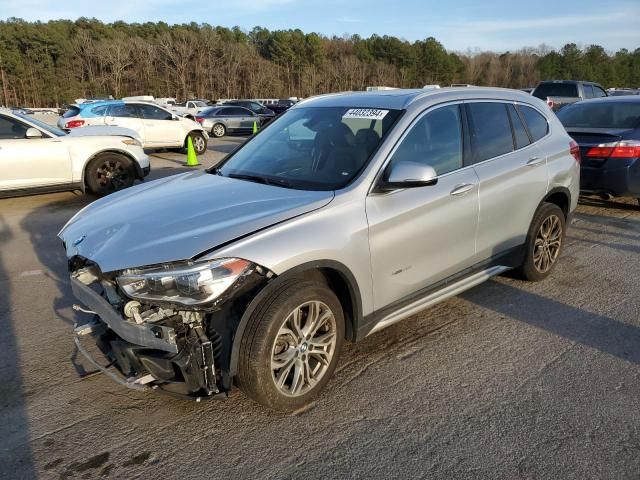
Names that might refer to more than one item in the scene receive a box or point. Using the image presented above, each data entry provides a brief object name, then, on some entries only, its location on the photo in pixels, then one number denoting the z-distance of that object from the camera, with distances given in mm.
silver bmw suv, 2699
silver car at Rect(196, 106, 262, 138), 24984
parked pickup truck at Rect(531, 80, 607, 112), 17281
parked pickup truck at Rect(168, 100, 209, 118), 33312
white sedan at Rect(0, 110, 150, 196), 8289
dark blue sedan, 7305
